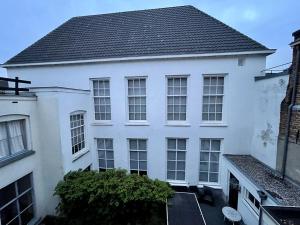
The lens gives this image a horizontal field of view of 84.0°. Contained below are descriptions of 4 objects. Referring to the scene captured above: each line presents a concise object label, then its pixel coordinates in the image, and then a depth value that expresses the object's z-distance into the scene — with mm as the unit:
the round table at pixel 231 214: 6555
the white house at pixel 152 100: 7480
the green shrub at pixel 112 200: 6152
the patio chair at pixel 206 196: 8320
